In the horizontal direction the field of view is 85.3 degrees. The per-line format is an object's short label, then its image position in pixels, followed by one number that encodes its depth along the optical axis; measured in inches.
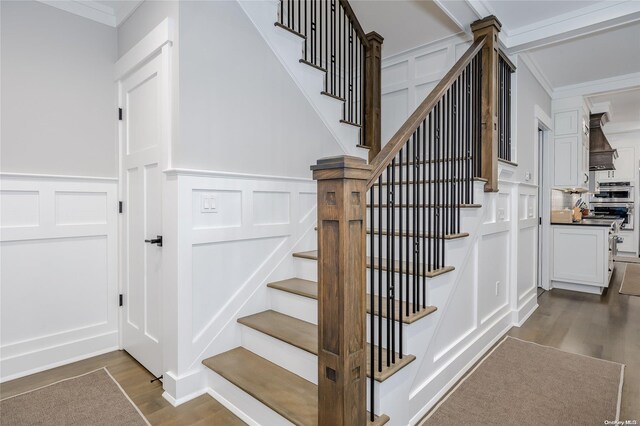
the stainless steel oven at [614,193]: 312.5
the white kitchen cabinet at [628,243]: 309.3
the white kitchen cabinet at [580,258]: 175.3
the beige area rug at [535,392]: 76.4
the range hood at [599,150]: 232.6
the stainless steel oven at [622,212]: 309.6
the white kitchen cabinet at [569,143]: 181.3
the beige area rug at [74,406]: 73.8
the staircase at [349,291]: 53.9
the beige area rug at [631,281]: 186.8
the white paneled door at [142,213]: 90.4
